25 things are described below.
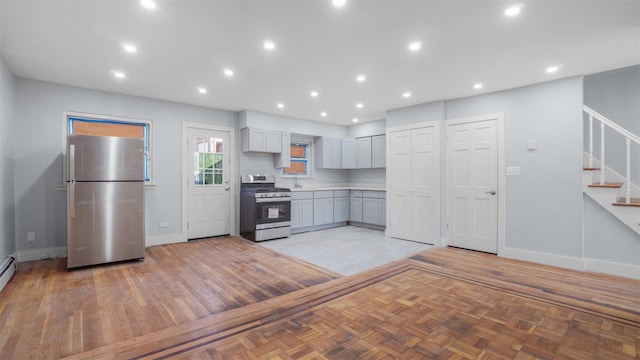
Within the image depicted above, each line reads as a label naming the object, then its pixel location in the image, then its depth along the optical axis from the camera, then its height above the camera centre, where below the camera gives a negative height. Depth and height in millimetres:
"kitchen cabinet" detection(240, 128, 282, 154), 5445 +764
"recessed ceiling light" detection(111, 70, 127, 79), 3575 +1350
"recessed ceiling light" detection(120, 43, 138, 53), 2848 +1344
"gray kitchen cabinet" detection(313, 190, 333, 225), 6145 -631
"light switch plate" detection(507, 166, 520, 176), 4051 +107
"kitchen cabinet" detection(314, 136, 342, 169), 6727 +624
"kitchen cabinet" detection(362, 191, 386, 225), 6012 -628
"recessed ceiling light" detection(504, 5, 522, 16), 2189 +1315
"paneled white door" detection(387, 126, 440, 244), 4824 -115
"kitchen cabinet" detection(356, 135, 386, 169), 6402 +623
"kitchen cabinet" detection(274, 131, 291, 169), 5992 +508
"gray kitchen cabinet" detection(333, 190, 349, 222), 6527 -628
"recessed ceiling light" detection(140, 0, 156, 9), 2146 +1343
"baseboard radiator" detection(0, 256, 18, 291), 2934 -993
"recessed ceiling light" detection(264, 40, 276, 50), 2775 +1333
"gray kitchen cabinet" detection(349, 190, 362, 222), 6547 -645
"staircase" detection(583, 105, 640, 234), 3250 -67
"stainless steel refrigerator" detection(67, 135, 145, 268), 3514 -260
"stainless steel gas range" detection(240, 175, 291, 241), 5117 -592
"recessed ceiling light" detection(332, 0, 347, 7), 2123 +1326
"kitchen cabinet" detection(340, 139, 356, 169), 6969 +605
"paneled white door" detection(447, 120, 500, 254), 4281 -112
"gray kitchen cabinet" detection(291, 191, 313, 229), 5805 -627
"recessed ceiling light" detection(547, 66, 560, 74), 3340 +1299
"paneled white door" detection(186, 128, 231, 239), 5164 -74
